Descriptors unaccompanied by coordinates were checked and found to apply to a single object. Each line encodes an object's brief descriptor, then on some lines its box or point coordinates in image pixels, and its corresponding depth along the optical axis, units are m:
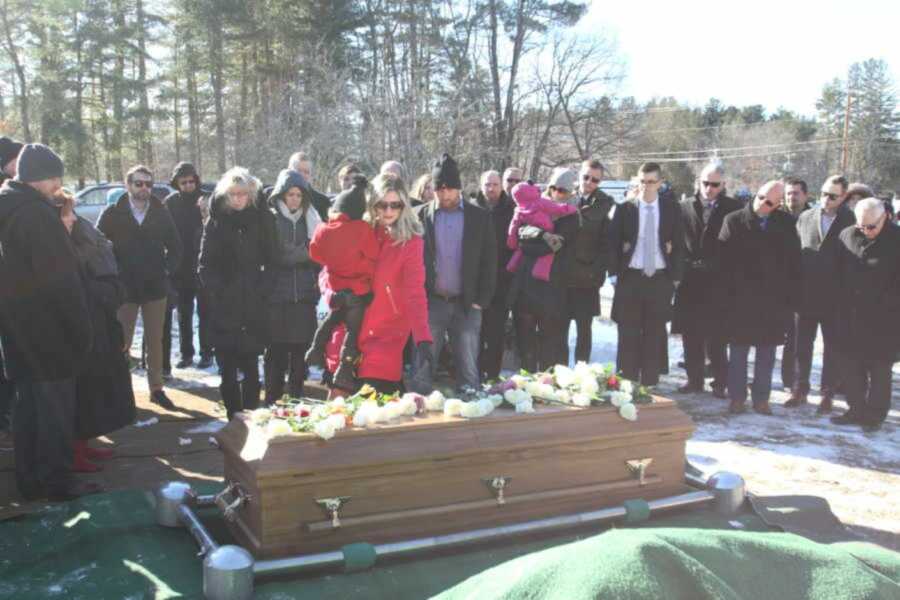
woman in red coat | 4.24
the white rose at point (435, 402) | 3.53
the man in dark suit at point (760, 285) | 6.18
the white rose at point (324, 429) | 3.04
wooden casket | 3.03
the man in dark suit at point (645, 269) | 6.38
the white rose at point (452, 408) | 3.43
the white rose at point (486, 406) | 3.43
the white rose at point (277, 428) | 3.08
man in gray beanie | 3.93
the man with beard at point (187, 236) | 7.29
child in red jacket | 4.25
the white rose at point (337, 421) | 3.12
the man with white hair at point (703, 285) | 6.54
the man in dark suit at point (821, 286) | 6.45
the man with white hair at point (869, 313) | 5.80
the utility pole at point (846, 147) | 47.16
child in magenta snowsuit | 6.26
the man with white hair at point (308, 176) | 6.63
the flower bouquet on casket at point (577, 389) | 3.62
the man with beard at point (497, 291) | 6.68
